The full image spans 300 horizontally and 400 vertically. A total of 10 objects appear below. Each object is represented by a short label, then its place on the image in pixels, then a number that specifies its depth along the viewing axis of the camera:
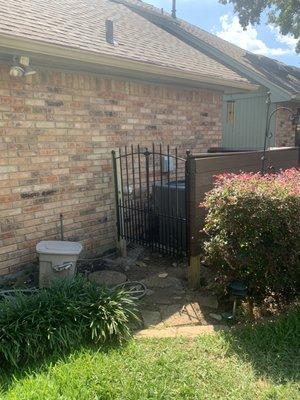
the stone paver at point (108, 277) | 4.60
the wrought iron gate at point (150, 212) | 4.96
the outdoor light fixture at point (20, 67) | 4.04
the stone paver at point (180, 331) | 3.38
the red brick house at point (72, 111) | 4.32
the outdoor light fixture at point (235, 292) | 3.67
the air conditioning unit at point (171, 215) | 4.88
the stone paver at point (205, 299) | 4.04
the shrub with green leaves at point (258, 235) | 3.56
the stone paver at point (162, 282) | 4.51
